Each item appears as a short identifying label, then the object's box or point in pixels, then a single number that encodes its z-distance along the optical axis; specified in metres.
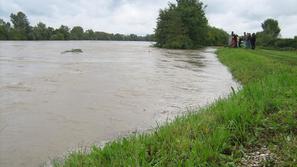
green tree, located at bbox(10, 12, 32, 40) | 90.75
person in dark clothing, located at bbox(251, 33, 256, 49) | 28.78
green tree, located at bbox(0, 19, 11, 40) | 77.94
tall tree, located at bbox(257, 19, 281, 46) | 68.09
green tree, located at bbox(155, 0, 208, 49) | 42.22
